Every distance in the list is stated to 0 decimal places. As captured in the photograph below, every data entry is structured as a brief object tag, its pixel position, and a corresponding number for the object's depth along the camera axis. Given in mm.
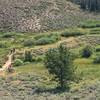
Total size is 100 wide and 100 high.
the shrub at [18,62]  93875
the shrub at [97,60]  90819
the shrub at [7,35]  117388
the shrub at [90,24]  121006
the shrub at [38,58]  96806
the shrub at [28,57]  97044
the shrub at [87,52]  96125
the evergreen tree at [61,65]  76938
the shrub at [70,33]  114125
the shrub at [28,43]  107688
